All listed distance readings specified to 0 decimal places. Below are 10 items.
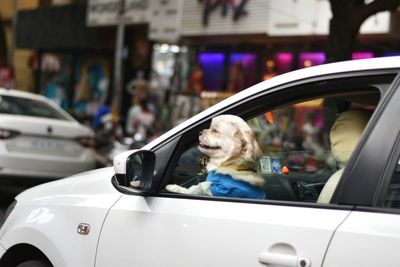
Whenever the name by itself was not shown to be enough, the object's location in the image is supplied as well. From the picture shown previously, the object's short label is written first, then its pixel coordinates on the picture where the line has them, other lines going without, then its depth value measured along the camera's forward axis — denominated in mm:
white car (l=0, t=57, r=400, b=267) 2201
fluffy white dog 2723
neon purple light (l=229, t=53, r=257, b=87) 13758
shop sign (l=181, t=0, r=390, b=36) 11609
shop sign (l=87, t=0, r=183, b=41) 14391
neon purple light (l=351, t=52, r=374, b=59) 11281
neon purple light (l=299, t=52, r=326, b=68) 12328
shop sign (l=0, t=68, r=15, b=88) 16766
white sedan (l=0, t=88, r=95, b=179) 7828
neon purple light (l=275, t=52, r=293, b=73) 12961
